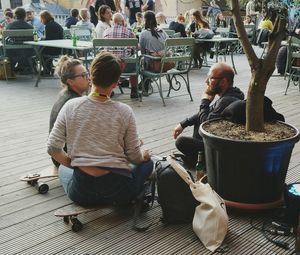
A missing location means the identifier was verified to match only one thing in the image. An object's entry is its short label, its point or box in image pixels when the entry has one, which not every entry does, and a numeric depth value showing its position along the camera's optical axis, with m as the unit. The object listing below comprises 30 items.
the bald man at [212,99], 2.81
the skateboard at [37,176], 3.01
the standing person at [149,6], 10.33
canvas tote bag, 2.22
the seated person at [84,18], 9.20
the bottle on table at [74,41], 6.22
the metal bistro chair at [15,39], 6.94
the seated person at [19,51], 7.54
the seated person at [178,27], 8.88
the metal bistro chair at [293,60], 6.02
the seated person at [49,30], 7.74
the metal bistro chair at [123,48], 5.23
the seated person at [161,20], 9.21
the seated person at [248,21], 12.56
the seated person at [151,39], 5.82
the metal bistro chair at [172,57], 5.41
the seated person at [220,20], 13.60
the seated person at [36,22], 9.15
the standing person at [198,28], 8.61
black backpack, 2.41
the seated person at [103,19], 6.54
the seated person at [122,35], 5.63
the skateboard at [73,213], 2.40
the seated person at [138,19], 9.33
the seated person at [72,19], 10.17
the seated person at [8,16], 9.04
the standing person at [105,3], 9.51
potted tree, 2.38
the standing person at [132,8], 11.04
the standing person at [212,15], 13.45
